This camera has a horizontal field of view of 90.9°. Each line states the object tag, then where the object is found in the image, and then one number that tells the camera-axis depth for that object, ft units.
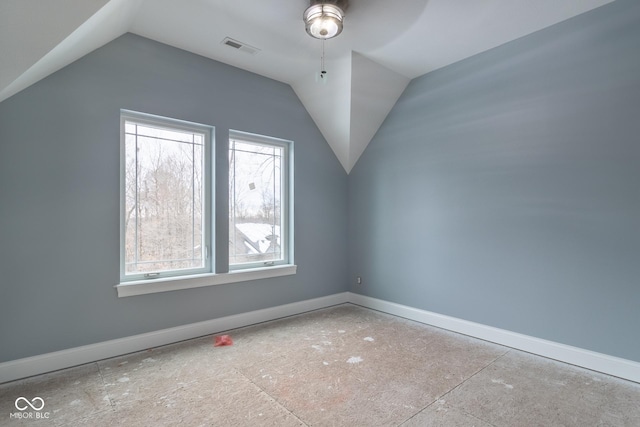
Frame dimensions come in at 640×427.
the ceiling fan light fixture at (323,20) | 7.73
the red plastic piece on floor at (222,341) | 9.67
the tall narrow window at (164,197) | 9.44
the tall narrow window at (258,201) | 11.68
